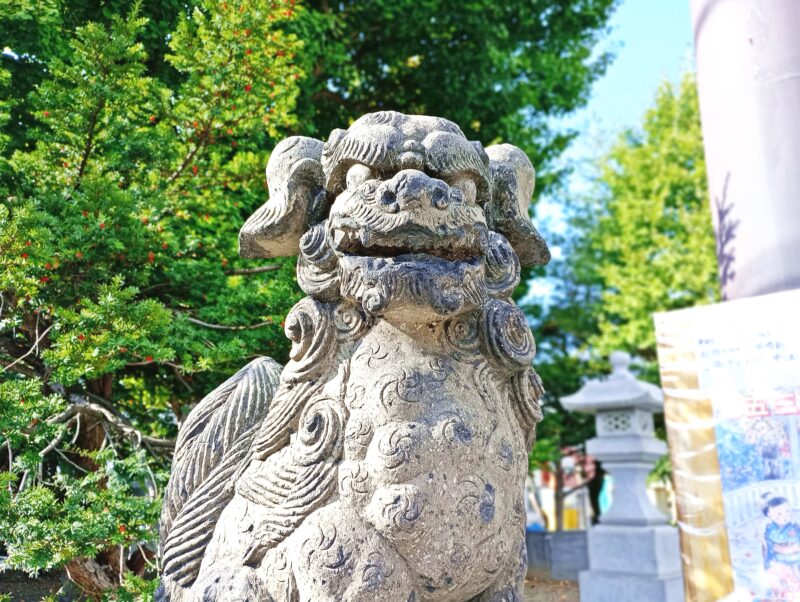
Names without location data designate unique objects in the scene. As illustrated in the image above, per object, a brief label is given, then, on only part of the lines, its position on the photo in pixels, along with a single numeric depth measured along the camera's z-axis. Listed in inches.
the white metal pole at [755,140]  161.5
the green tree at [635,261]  465.4
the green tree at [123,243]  119.3
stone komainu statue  65.7
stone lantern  256.4
